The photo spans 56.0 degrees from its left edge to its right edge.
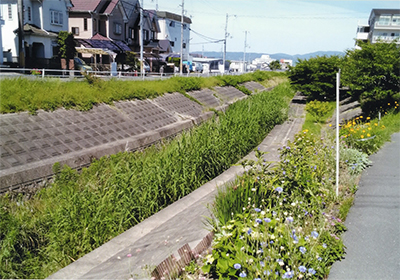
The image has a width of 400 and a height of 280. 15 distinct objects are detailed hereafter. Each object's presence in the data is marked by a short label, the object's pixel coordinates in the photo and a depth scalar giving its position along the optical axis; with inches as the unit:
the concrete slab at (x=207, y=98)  786.2
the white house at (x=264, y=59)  6698.3
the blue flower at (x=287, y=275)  129.7
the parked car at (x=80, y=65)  1121.7
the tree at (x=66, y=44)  1059.9
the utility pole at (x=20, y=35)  954.1
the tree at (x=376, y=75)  550.3
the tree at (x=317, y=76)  943.7
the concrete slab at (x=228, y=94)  916.6
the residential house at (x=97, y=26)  1428.4
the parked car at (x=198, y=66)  2359.7
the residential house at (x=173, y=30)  2564.0
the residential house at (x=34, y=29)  1053.2
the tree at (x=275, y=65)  3533.5
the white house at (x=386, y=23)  2071.6
